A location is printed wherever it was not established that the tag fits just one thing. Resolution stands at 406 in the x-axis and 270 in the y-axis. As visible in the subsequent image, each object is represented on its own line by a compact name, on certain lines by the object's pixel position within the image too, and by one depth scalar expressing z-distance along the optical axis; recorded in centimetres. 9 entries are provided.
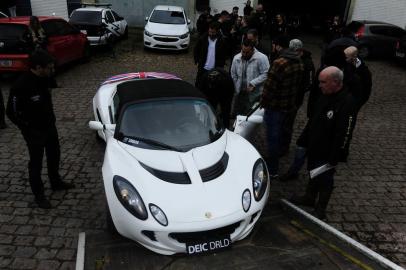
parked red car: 930
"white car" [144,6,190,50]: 1427
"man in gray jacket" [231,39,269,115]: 599
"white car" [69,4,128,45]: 1382
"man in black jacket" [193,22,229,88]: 739
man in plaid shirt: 508
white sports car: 343
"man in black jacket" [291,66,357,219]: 405
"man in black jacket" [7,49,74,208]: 422
